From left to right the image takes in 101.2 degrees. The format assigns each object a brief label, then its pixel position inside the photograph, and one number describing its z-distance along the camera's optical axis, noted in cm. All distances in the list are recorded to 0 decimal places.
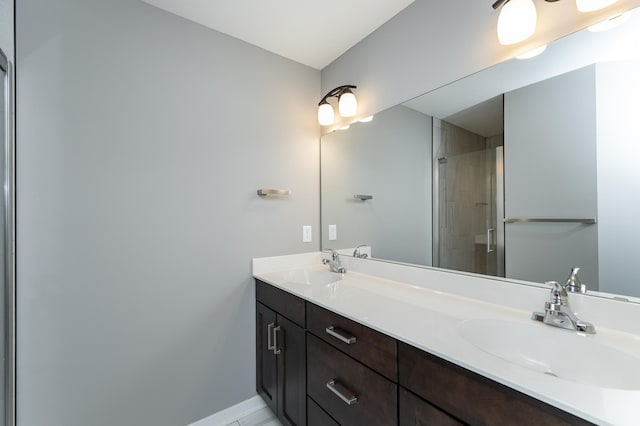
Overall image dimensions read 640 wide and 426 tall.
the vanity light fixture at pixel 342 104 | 182
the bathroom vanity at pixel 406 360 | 61
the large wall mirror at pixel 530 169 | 88
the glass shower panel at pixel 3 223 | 107
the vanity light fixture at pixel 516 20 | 101
